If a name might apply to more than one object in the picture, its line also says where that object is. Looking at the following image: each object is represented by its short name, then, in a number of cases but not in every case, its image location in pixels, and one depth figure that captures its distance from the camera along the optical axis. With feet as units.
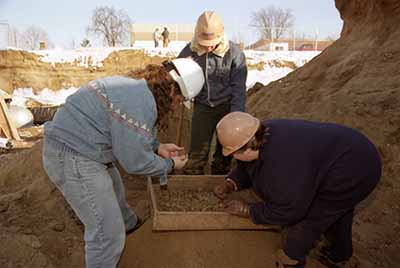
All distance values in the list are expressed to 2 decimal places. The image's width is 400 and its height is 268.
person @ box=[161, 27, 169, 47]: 63.62
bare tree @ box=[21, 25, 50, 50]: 84.74
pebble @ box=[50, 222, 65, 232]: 11.16
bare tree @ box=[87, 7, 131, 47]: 101.33
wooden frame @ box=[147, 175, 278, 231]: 9.31
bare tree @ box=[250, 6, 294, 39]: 98.51
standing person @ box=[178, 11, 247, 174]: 11.55
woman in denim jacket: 6.86
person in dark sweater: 7.34
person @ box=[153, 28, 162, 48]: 66.83
